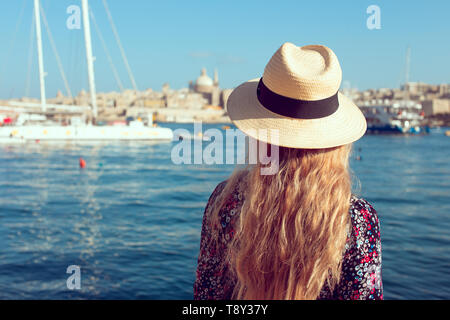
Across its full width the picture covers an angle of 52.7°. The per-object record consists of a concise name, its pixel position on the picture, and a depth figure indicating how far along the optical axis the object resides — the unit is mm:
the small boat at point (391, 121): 69750
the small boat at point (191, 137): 46700
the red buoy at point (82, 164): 22222
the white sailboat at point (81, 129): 36719
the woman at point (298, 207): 1446
